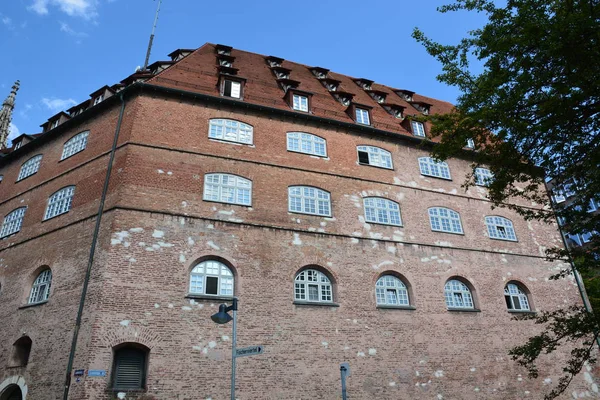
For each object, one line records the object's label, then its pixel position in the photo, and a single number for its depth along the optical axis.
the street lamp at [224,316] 9.85
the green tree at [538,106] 8.41
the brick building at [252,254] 14.00
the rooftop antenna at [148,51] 25.21
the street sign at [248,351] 9.76
